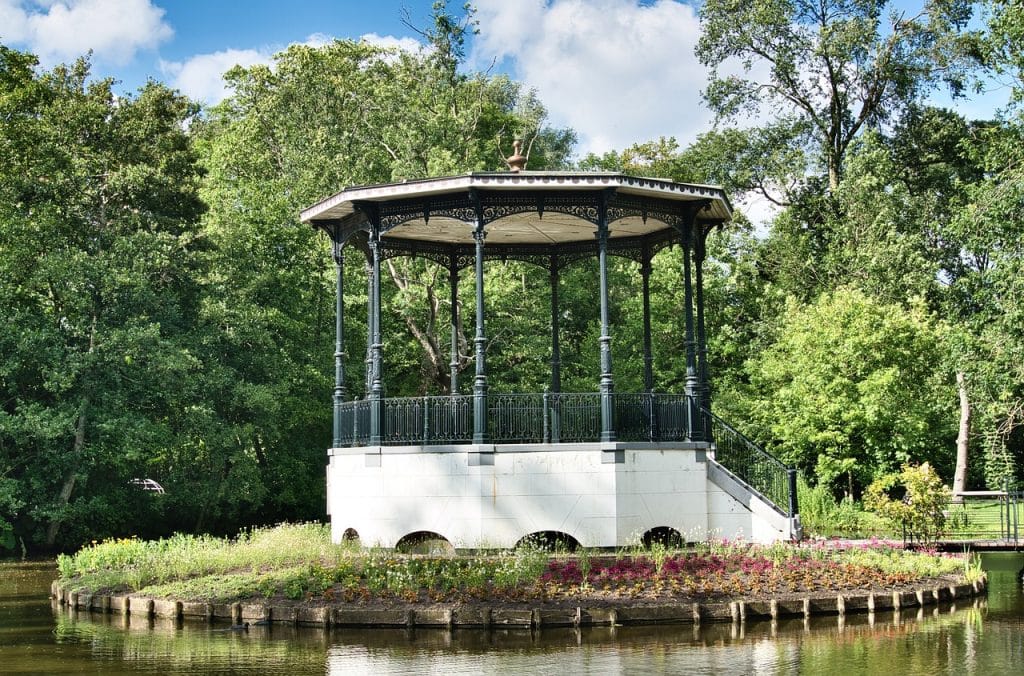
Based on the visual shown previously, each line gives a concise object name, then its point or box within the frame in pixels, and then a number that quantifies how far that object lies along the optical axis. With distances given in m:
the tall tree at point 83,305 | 35.22
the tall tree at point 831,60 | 43.88
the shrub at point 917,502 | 22.92
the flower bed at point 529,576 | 17.94
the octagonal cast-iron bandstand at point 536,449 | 21.38
